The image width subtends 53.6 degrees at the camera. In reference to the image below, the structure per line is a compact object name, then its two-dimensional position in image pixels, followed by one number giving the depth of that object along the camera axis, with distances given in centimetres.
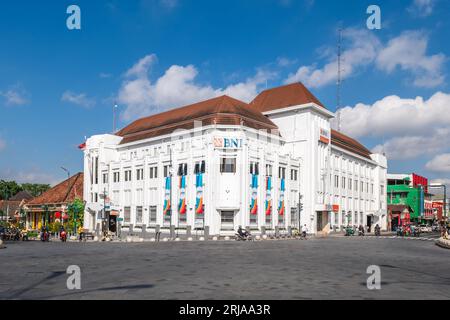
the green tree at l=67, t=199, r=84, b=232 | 6581
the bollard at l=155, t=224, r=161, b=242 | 4925
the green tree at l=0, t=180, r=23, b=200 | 12912
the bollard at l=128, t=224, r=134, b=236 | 6612
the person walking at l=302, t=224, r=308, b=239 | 5388
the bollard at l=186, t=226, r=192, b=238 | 5534
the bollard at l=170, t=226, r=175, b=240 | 5637
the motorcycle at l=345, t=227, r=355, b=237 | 6662
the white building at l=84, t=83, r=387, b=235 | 5525
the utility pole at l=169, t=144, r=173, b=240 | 5866
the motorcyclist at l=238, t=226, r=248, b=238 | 4709
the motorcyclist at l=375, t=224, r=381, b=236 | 6250
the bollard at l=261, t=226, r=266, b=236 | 5580
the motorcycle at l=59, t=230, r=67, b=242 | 4541
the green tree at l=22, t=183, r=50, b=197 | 13441
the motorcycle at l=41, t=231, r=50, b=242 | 4531
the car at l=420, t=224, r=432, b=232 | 9011
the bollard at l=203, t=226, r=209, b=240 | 5313
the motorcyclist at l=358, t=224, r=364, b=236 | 6772
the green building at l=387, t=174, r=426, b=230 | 10362
